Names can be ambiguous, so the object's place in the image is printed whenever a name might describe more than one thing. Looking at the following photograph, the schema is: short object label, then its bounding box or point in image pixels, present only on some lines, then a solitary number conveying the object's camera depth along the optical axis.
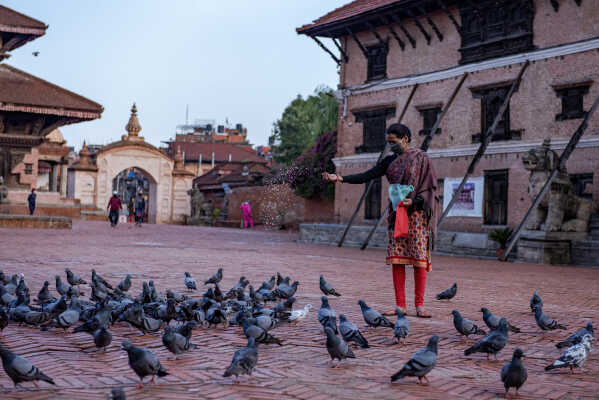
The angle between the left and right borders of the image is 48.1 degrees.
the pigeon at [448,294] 8.93
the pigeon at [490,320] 6.23
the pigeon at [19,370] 4.03
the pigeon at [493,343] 5.25
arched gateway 53.66
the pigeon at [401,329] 5.83
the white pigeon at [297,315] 6.78
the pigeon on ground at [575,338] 5.39
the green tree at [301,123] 56.66
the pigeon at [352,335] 5.52
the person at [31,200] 31.94
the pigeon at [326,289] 8.89
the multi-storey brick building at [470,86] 22.78
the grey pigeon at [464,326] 5.98
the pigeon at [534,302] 7.74
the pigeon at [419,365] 4.41
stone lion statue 19.34
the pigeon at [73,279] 9.07
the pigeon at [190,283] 9.14
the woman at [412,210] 7.21
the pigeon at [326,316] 5.98
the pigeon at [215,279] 9.55
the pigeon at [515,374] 4.24
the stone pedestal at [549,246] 19.06
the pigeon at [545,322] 6.62
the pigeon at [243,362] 4.37
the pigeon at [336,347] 4.84
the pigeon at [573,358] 4.88
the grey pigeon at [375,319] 6.30
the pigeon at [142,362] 4.24
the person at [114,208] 32.94
